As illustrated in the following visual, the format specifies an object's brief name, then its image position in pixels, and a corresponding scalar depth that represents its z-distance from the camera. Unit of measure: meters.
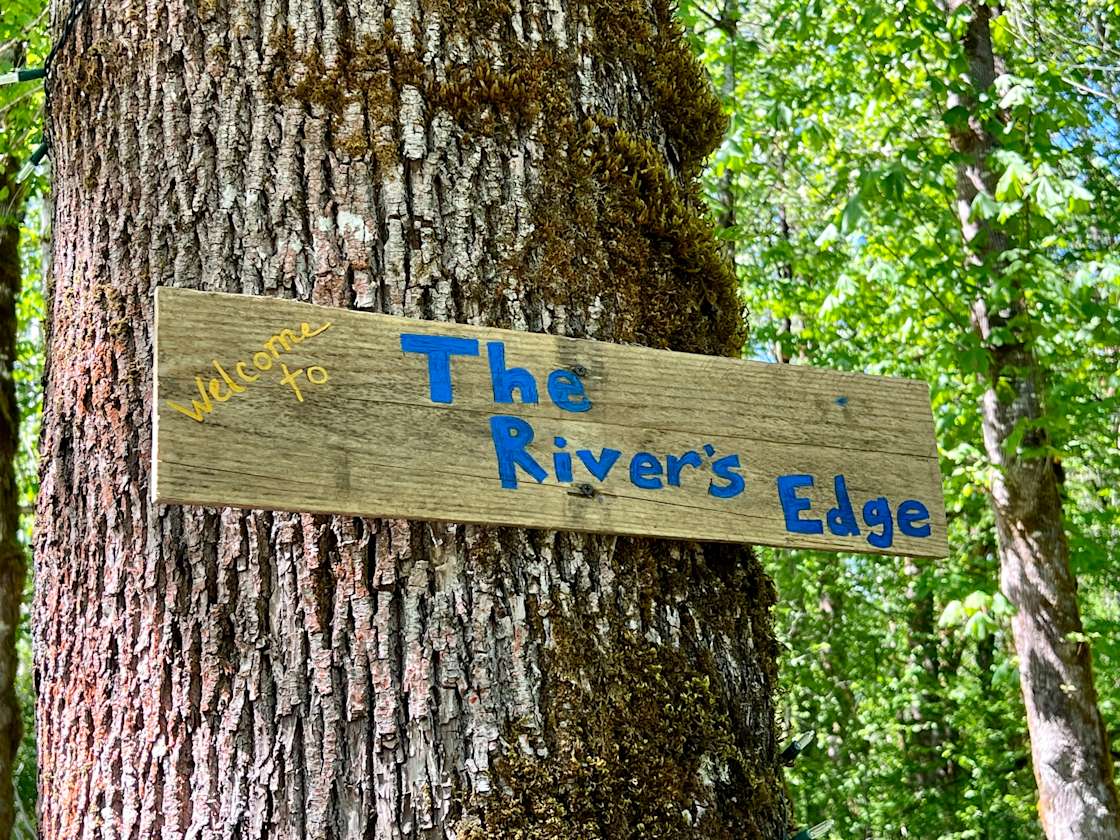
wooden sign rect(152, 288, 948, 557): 1.24
